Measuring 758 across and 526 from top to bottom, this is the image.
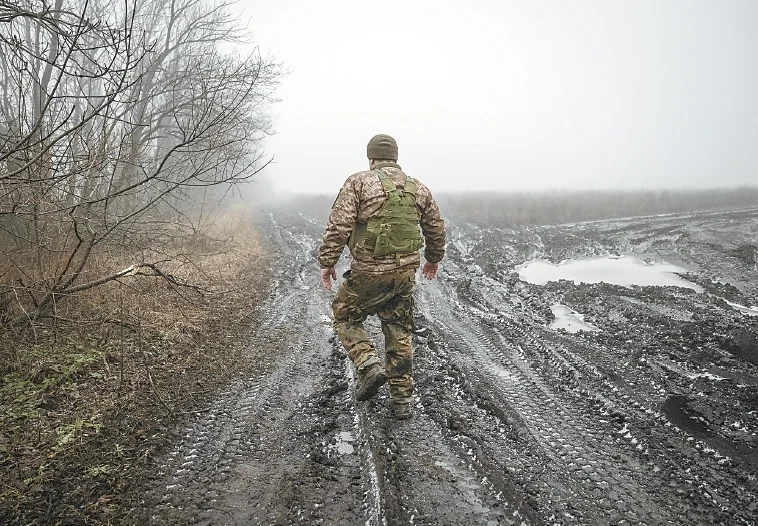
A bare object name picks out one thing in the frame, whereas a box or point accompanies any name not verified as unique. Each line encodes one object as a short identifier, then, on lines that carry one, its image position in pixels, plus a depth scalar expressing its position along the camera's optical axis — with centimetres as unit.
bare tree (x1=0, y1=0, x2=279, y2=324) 311
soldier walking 356
